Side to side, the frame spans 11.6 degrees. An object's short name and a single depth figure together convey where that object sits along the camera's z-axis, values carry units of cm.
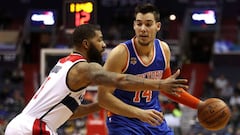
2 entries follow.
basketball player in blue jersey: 1100
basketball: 1143
